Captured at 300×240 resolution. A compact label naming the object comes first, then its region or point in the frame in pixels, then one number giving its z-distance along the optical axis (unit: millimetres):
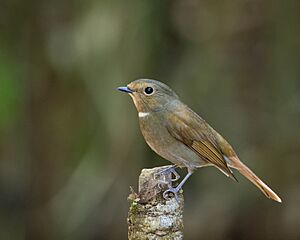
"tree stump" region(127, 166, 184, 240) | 4793
